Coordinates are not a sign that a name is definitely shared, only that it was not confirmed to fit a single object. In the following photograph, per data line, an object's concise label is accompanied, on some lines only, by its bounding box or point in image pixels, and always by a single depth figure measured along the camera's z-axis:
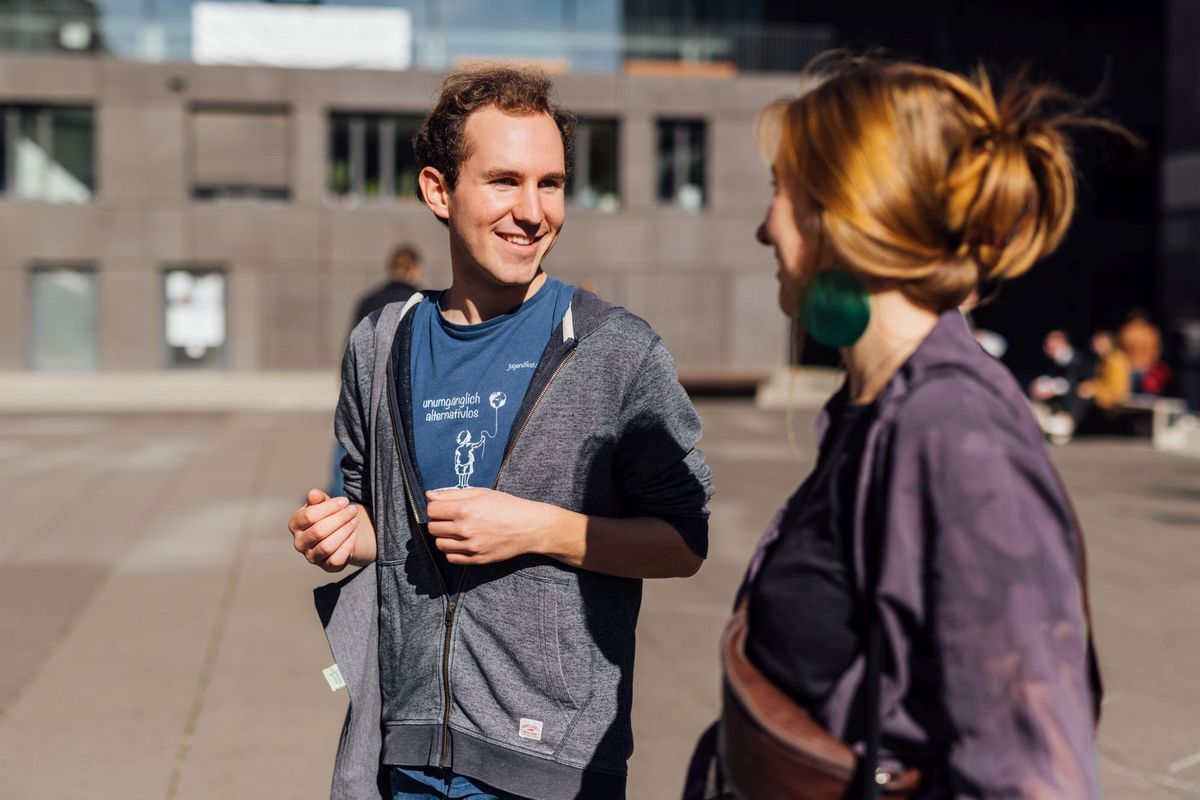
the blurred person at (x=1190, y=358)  20.11
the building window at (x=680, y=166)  31.73
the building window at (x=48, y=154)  29.36
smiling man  2.14
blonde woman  1.33
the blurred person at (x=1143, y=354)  17.89
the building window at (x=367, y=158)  30.39
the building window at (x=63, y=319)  29.20
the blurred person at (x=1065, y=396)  16.39
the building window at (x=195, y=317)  29.62
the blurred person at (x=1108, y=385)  16.59
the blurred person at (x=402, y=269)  8.45
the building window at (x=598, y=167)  31.38
